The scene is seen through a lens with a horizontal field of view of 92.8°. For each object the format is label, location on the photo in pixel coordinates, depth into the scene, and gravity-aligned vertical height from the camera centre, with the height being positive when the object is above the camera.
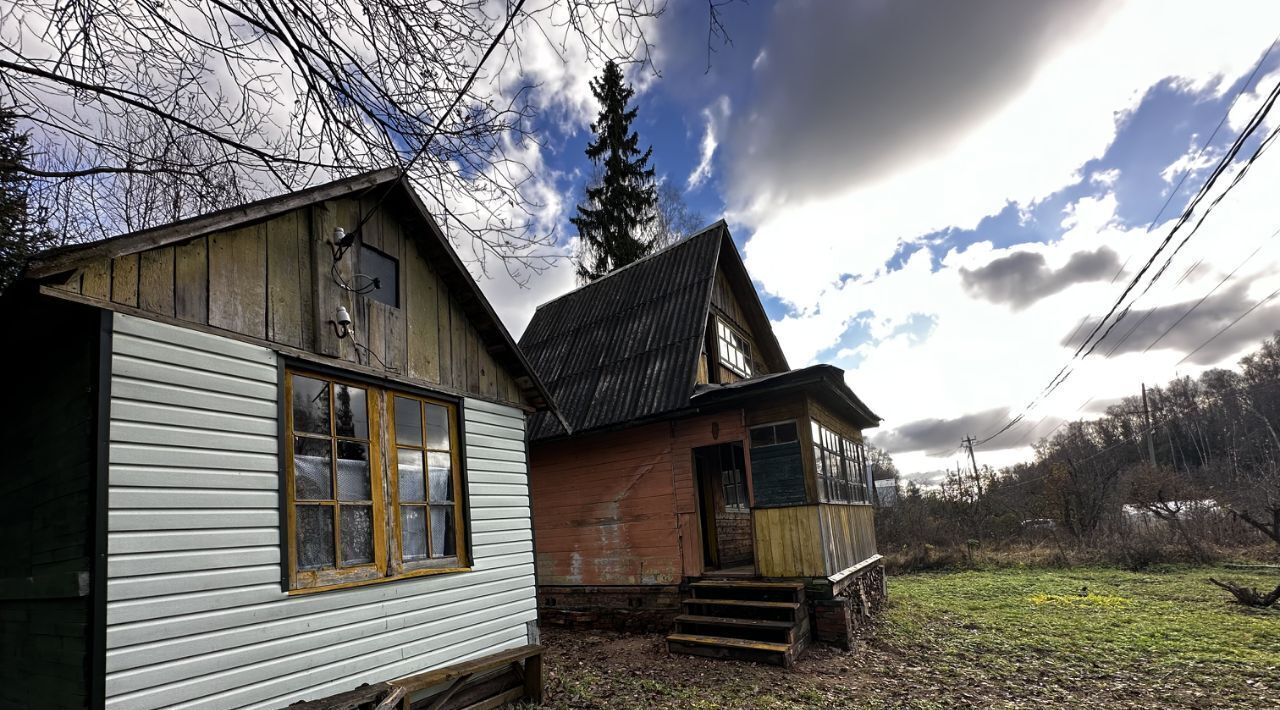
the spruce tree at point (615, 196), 23.70 +10.24
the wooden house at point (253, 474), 3.53 +0.13
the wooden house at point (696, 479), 8.45 -0.39
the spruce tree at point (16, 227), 6.62 +3.49
